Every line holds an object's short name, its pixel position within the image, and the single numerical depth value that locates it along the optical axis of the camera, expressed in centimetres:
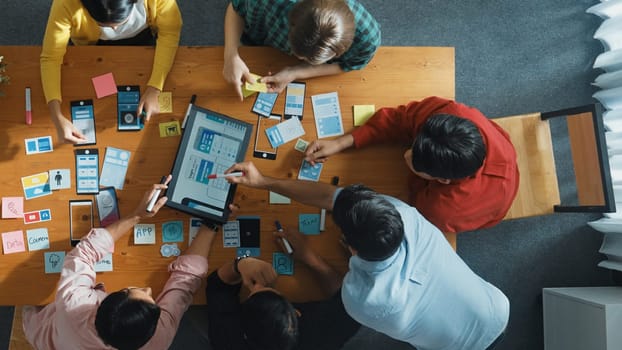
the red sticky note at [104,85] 183
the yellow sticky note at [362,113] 189
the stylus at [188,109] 183
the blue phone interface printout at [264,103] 187
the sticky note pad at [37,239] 179
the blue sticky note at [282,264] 185
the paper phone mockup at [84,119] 182
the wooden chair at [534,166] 210
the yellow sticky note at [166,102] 185
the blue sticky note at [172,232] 183
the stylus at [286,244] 181
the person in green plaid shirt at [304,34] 150
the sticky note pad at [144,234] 182
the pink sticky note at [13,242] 178
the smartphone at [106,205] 182
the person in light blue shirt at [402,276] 147
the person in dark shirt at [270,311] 154
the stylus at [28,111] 181
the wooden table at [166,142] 180
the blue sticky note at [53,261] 179
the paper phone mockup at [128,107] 184
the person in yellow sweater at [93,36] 175
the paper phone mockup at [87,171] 181
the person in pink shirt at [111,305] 159
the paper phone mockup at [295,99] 188
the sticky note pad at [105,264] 180
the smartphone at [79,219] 181
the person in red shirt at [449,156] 156
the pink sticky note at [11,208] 179
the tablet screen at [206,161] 181
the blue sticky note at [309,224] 187
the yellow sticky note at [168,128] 185
